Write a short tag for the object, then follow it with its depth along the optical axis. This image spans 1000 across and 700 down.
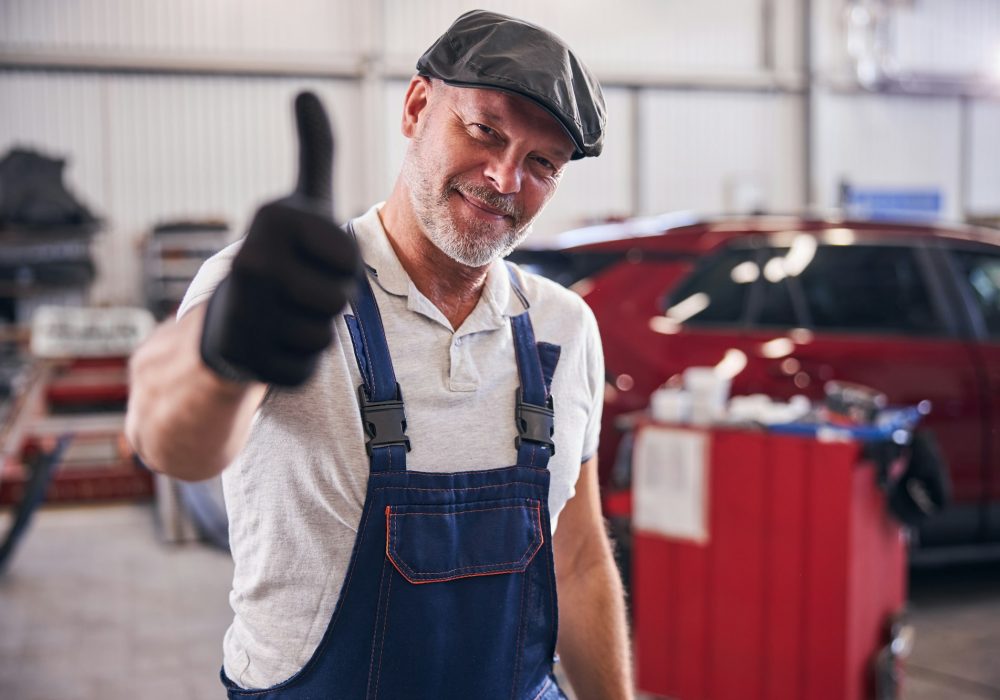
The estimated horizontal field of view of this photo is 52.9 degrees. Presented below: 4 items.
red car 4.03
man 1.23
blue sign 11.05
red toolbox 3.01
